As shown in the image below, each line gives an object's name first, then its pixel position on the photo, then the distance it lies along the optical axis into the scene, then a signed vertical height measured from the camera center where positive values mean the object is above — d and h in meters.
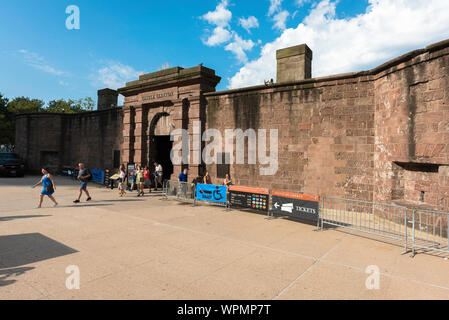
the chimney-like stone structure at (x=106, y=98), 21.22 +5.17
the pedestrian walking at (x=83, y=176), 10.64 -0.69
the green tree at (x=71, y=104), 44.18 +9.67
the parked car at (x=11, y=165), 19.78 -0.46
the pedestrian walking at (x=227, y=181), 11.38 -0.91
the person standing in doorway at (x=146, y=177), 13.59 -0.89
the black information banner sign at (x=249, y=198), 9.01 -1.35
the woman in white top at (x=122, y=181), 12.57 -1.04
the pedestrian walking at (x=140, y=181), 13.17 -1.08
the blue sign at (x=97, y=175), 17.64 -1.10
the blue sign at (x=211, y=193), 10.10 -1.29
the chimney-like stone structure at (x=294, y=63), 11.45 +4.49
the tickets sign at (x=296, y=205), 7.66 -1.37
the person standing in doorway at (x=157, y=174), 14.79 -0.80
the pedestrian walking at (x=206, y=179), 12.43 -0.89
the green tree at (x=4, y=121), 32.46 +4.98
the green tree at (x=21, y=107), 33.72 +7.05
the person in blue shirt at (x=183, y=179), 11.51 -0.92
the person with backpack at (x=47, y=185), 9.41 -0.96
